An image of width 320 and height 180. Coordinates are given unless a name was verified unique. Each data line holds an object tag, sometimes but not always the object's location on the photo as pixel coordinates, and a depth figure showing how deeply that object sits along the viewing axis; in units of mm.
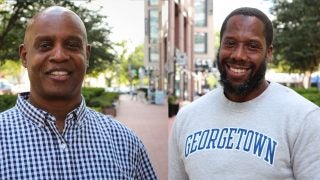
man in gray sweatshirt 1698
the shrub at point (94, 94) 14463
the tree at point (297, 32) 15075
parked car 25220
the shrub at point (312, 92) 11104
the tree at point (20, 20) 10017
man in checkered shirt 1451
